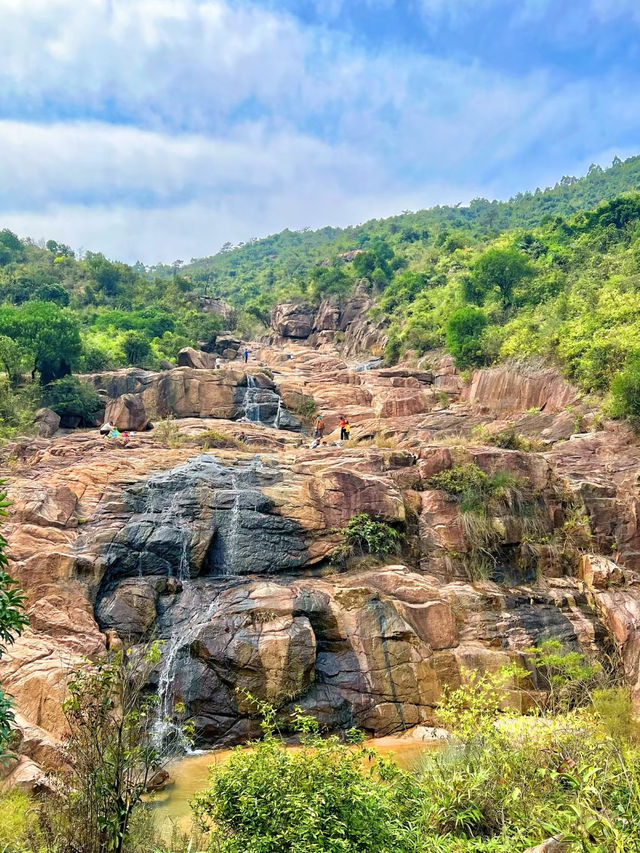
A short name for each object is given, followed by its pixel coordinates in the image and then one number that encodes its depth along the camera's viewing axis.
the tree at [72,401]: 26.98
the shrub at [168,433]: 22.59
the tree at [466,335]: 32.69
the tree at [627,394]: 21.28
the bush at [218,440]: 22.52
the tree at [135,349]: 36.00
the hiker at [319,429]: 26.69
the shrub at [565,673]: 12.78
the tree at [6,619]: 6.11
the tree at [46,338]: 28.69
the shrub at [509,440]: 21.25
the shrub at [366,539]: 16.73
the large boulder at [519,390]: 26.45
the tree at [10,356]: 26.92
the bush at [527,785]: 5.72
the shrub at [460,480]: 18.16
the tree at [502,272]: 37.16
